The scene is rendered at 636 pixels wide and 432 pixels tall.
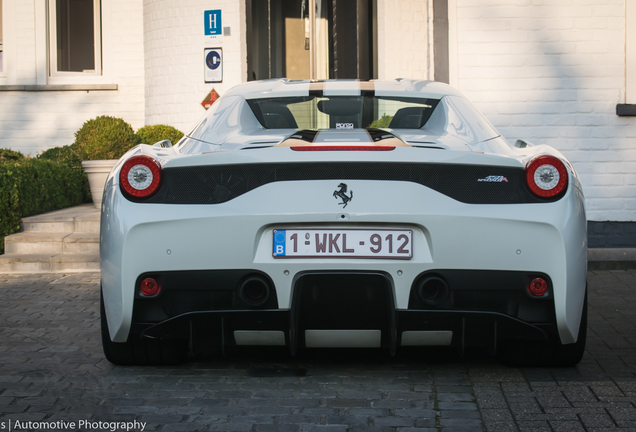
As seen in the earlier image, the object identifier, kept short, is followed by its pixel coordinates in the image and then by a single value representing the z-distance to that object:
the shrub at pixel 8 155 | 10.30
